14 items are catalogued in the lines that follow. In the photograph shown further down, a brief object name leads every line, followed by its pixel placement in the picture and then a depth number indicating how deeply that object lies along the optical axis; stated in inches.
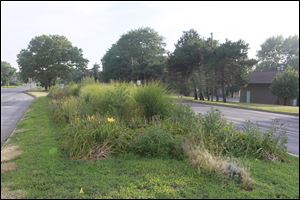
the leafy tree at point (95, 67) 2954.2
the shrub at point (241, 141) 299.6
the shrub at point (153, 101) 427.2
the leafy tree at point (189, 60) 1748.3
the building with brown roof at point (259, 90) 2007.9
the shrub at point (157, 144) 292.5
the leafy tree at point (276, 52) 3476.9
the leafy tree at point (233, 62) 1593.0
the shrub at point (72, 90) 937.3
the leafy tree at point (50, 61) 2623.0
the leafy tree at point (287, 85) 1551.7
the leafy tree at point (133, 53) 2546.8
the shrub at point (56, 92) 1077.8
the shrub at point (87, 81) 922.9
